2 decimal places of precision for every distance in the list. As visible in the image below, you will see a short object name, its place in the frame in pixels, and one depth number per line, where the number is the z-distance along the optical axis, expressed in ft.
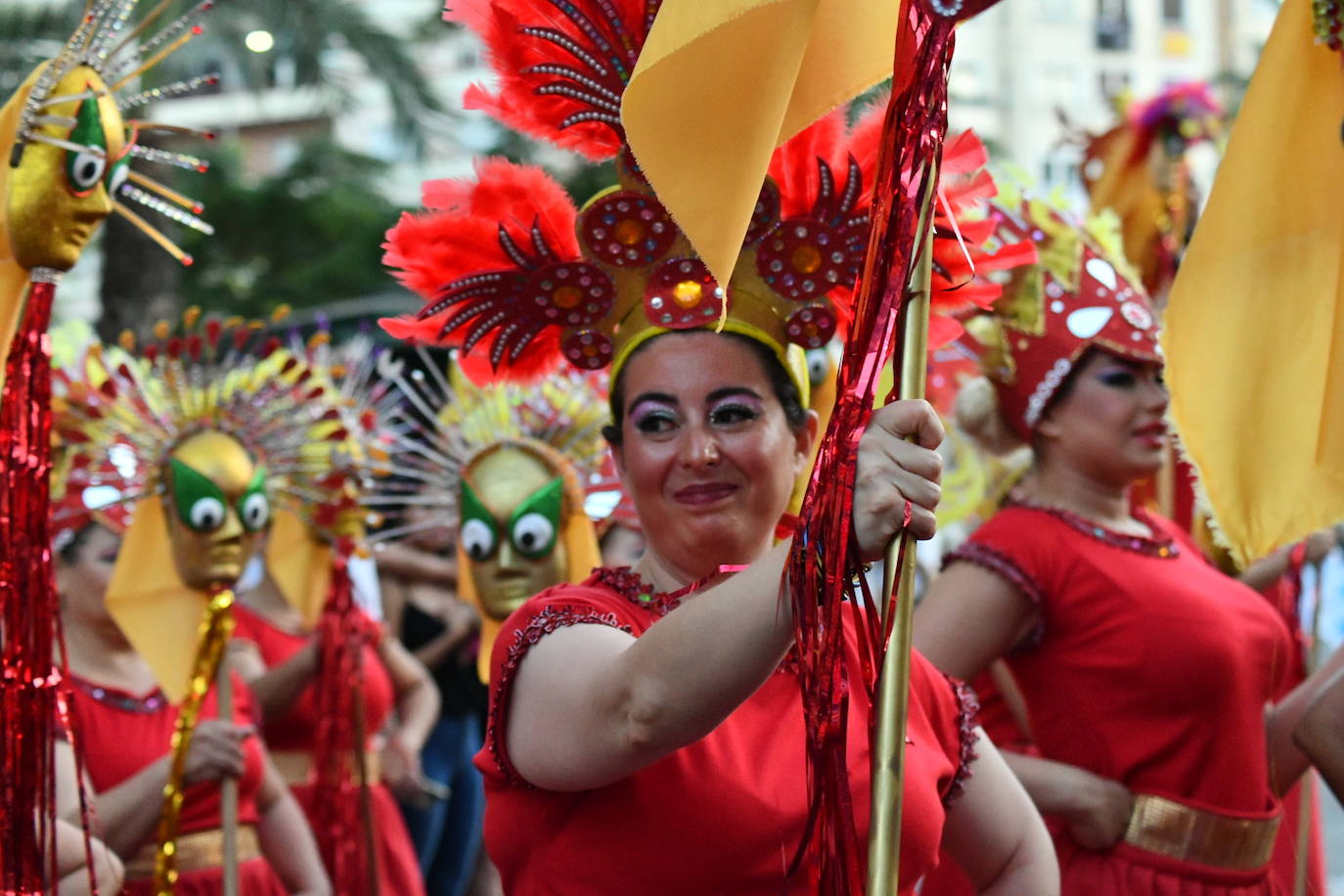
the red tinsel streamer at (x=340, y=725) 19.80
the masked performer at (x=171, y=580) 15.16
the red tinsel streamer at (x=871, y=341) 6.47
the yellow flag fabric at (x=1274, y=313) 8.95
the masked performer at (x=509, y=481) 16.37
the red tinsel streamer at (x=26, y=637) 9.76
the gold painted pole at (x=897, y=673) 6.36
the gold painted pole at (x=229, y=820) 15.07
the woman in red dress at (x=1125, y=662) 12.36
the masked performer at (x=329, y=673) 19.52
